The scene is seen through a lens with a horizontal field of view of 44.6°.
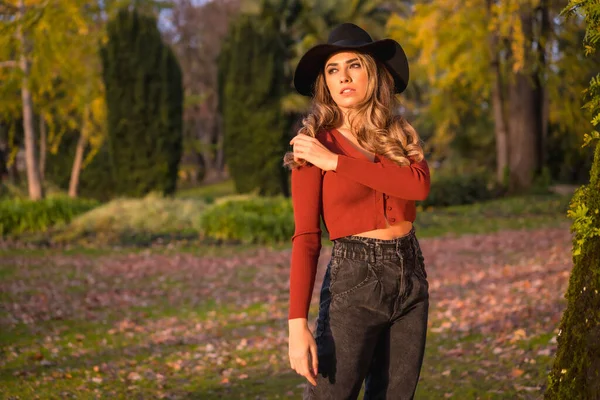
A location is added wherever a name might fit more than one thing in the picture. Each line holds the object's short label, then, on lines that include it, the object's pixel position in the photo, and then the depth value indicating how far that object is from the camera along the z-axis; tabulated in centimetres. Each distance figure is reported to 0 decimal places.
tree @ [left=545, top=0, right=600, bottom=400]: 256
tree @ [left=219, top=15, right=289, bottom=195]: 2517
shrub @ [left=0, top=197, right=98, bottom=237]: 1672
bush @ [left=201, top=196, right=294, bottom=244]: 1594
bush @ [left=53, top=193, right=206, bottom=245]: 1612
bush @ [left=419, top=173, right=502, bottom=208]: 2431
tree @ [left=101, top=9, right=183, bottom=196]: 2220
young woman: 267
